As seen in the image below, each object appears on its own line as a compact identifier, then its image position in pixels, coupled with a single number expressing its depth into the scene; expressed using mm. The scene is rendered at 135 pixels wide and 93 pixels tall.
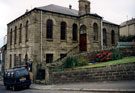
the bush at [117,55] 15148
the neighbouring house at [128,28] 36375
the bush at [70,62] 14234
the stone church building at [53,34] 16891
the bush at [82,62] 14719
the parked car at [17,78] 12766
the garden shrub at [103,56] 15345
